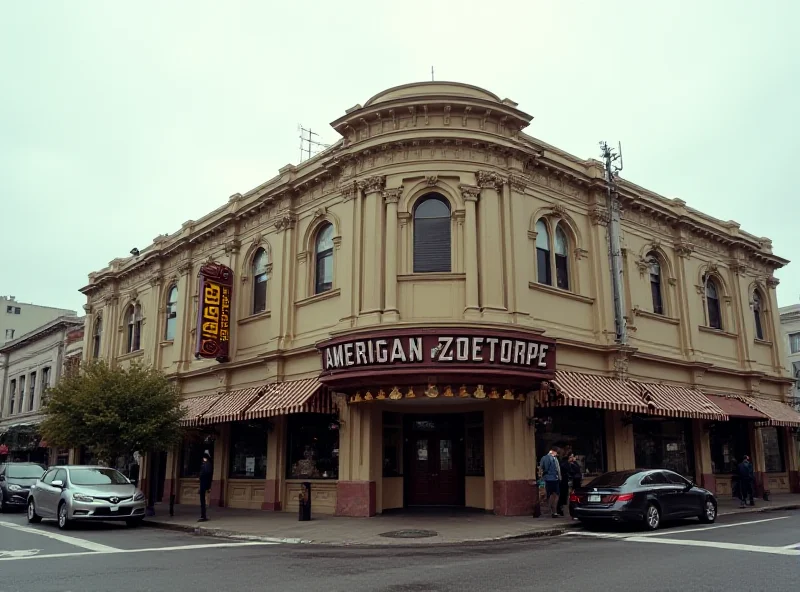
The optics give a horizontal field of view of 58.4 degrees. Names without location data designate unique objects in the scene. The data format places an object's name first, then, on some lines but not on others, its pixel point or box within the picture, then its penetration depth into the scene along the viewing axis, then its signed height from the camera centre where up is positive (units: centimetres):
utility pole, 2231 +689
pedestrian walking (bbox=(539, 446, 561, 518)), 1783 -37
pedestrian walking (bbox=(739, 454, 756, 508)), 2194 -58
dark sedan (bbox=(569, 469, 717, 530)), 1541 -83
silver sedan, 1747 -79
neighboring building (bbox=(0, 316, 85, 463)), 4072 +560
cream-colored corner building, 1875 +388
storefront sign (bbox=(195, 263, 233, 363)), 2417 +507
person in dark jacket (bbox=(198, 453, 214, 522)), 1894 -44
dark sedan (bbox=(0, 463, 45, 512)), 2345 -55
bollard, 1838 -103
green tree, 2150 +152
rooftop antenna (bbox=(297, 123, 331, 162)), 2980 +1302
